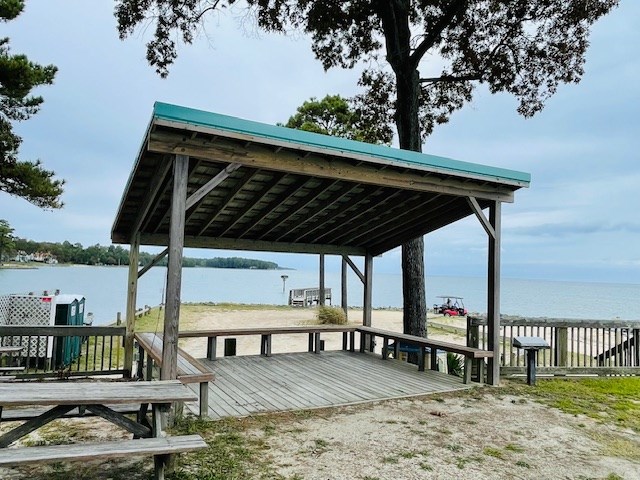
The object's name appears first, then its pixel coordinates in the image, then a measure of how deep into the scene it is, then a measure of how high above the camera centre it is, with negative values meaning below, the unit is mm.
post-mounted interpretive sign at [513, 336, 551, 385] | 6020 -989
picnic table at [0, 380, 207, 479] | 2293 -999
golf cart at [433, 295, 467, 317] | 22866 -1975
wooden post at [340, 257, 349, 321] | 12451 -505
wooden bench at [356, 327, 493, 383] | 5865 -1080
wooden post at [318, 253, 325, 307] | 13577 -400
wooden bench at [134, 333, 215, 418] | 3975 -1018
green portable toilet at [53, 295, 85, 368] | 7188 -1128
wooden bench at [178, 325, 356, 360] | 6754 -1090
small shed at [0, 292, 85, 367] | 7582 -931
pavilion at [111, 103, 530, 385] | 3963 +1023
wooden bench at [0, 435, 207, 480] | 2209 -1030
